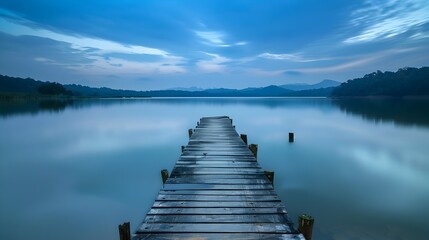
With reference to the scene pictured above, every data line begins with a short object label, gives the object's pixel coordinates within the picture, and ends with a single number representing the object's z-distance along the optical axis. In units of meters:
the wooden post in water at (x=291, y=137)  18.41
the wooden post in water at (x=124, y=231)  3.62
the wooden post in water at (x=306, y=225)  4.15
